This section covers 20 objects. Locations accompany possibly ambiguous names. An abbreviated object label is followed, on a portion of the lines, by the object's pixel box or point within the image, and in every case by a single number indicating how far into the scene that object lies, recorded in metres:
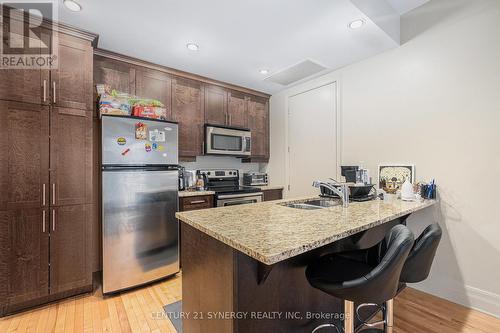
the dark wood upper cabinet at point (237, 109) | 3.64
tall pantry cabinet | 1.87
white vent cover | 2.93
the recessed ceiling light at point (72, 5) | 1.82
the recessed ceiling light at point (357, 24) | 2.07
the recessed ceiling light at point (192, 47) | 2.48
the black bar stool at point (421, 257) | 1.25
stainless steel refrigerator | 2.19
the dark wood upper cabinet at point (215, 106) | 3.40
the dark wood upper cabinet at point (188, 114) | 3.11
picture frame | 2.37
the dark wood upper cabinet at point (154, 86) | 2.83
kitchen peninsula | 1.01
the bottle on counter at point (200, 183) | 3.28
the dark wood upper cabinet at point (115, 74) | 2.57
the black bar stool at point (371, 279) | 0.96
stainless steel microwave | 3.32
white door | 3.14
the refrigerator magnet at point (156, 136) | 2.43
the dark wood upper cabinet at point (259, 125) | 3.94
